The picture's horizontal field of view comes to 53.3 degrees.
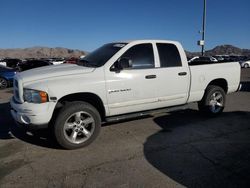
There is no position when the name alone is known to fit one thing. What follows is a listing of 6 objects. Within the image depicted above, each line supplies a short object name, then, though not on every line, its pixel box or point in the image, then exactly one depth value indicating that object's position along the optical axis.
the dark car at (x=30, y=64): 23.22
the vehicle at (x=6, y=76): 12.80
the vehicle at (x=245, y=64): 32.56
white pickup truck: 4.20
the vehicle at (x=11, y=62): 30.72
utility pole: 25.50
